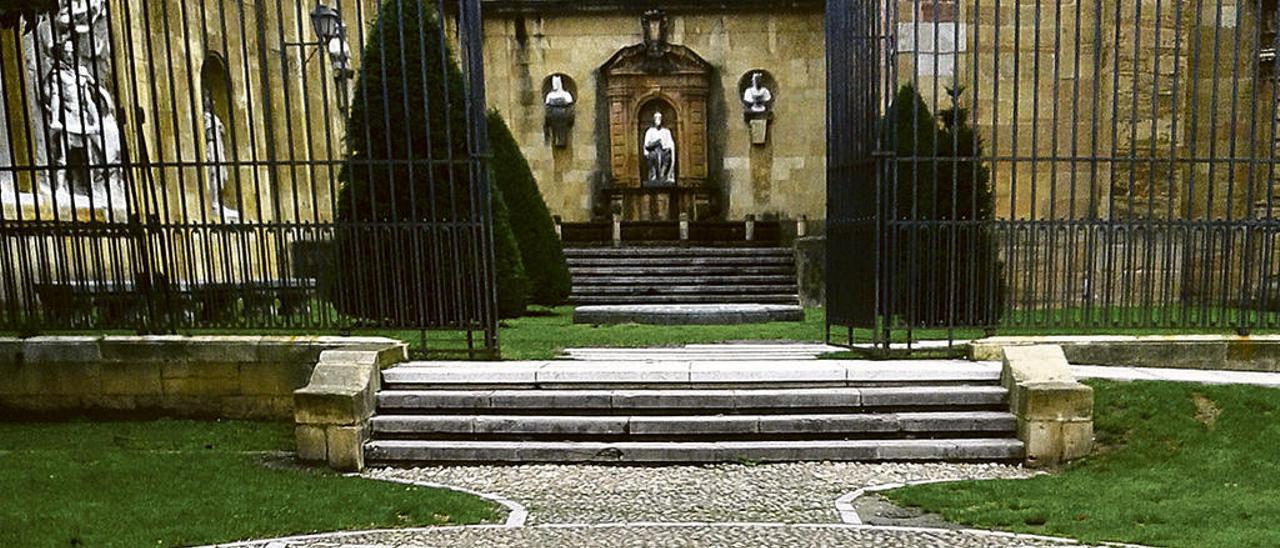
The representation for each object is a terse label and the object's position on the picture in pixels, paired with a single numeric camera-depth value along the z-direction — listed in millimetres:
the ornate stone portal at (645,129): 22094
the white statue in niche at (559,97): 22266
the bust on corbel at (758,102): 22078
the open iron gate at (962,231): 7750
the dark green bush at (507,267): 11805
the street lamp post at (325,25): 12086
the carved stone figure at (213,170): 14797
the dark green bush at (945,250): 7773
